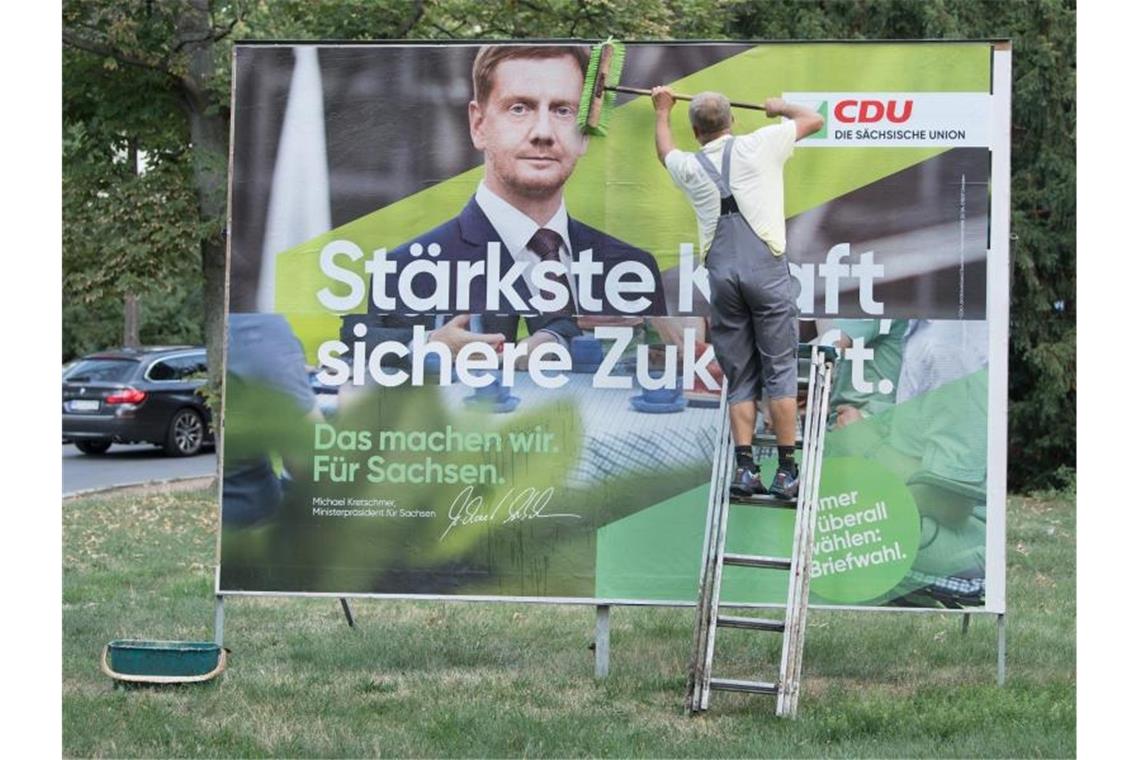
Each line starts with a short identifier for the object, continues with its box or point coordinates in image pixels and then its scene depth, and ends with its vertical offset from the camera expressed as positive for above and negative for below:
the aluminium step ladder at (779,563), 7.21 -1.06
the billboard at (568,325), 8.01 +0.15
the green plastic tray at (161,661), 7.87 -1.71
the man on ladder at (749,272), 7.55 +0.42
